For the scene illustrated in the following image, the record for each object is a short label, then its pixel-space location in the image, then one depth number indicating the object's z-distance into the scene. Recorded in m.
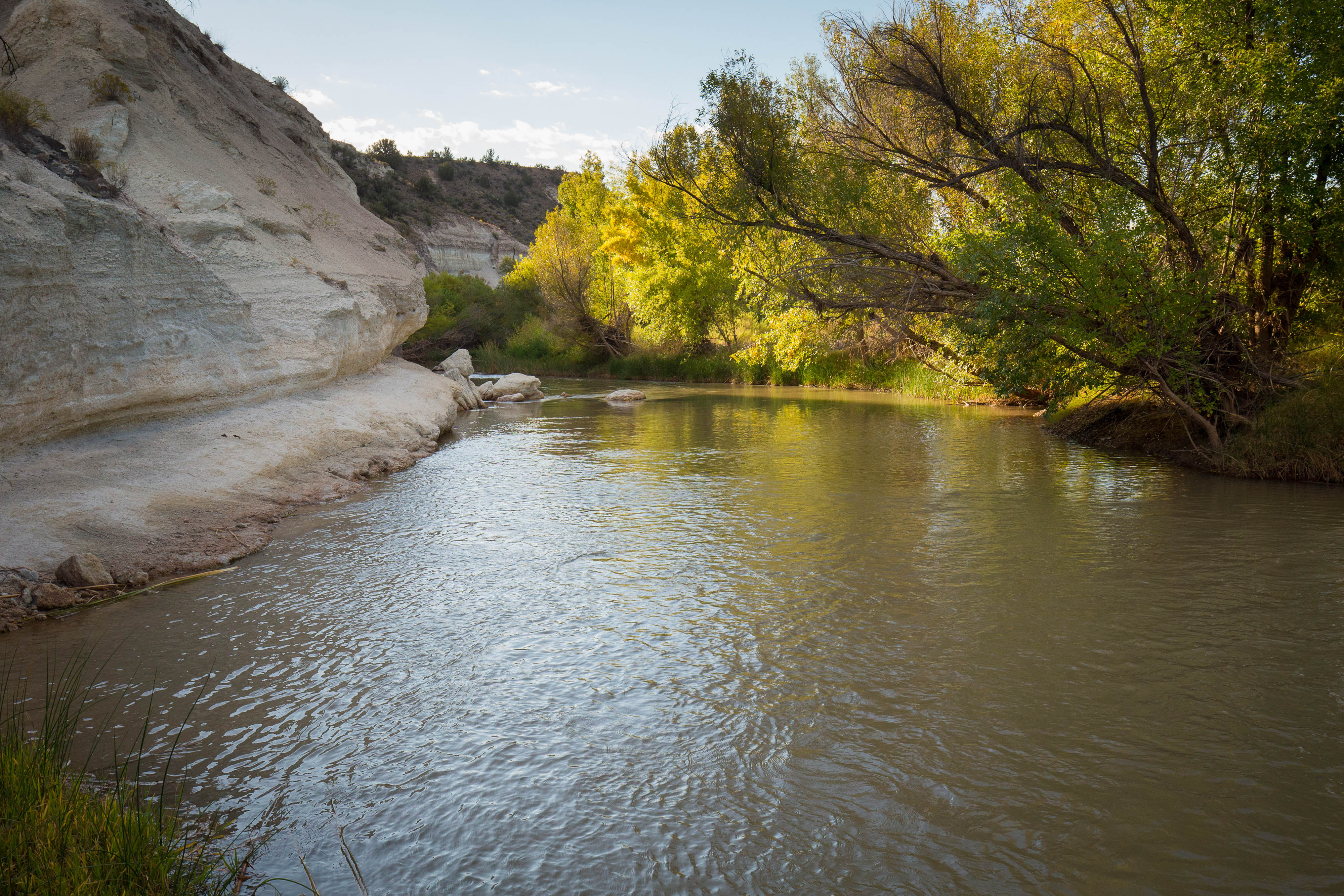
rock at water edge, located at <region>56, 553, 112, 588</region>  5.96
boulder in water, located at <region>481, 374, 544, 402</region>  25.41
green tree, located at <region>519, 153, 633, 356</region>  38.88
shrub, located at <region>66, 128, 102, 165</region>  10.09
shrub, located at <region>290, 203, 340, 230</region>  15.16
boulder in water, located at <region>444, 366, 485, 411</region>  20.92
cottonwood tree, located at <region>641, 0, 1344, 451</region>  10.07
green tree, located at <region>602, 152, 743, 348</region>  33.25
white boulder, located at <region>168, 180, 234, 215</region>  12.00
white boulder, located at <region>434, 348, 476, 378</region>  24.38
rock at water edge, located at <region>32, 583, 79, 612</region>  5.67
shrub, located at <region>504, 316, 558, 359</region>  42.06
